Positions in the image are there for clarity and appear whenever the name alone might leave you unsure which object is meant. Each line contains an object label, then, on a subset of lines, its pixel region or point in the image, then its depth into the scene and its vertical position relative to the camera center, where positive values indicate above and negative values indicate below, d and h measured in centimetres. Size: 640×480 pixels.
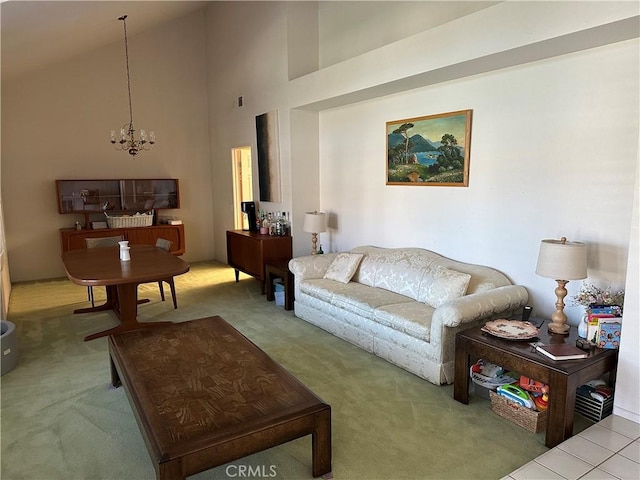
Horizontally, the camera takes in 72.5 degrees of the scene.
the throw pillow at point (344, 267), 452 -98
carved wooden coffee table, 184 -111
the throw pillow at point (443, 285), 347 -92
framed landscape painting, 387 +21
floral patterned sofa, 311 -109
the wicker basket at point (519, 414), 254 -145
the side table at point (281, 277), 487 -119
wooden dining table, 366 -83
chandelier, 679 +59
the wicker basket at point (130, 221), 652 -68
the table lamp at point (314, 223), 510 -57
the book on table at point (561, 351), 251 -105
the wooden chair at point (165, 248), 493 -85
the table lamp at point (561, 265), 276 -60
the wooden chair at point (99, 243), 517 -80
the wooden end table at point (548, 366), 239 -113
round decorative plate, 279 -103
